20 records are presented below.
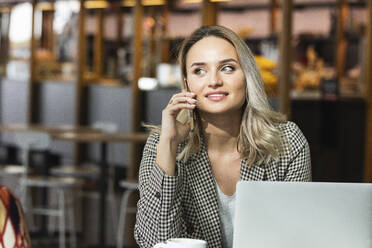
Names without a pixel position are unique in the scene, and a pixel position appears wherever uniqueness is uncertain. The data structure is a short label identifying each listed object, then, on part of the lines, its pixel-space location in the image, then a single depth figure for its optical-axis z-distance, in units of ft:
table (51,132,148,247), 18.38
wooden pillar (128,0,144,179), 27.20
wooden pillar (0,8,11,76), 41.68
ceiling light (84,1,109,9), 33.04
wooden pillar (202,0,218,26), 23.09
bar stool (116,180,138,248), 18.63
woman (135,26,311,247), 6.35
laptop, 4.86
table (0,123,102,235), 20.48
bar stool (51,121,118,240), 22.17
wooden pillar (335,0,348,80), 29.50
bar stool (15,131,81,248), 19.13
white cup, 5.06
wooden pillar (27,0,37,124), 33.88
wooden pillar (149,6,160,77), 29.25
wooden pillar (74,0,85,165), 30.48
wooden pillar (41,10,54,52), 37.35
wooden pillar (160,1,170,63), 34.91
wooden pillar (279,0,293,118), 20.33
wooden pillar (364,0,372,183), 20.33
